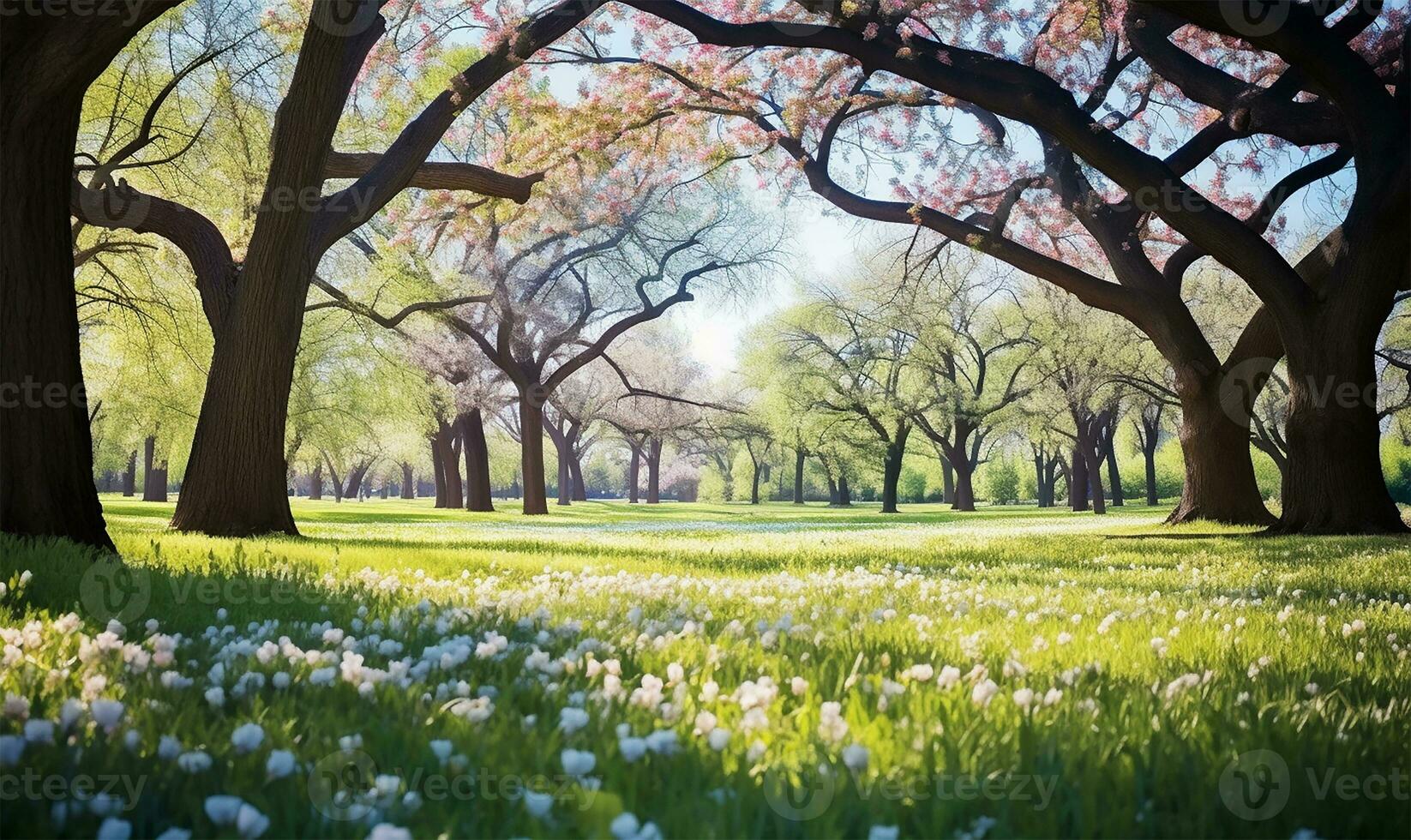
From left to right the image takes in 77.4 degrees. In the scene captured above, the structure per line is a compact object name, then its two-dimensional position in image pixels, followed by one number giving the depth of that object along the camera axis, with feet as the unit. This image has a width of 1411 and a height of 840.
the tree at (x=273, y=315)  35.88
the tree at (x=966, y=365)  138.51
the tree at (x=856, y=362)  143.02
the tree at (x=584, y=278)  101.24
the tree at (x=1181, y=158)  44.29
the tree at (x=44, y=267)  22.91
